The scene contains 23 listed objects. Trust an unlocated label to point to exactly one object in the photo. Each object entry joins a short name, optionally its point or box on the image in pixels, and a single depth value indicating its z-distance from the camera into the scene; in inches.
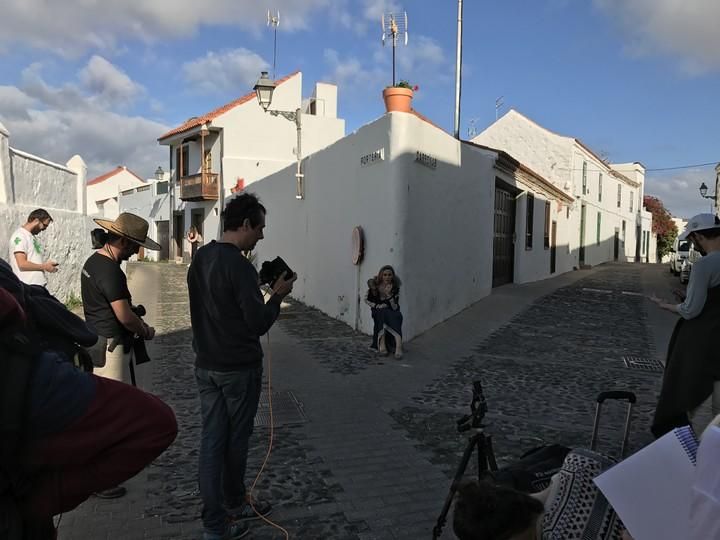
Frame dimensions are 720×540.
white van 889.0
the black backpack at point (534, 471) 102.4
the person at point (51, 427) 53.9
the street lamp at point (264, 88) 459.2
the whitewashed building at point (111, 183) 1692.9
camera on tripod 113.0
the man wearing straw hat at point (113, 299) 136.2
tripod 112.2
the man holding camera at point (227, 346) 114.3
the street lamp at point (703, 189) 970.7
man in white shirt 238.2
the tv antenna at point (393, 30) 498.6
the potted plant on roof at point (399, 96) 331.6
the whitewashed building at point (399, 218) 335.6
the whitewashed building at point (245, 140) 999.6
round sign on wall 360.8
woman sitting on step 300.4
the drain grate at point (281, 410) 199.3
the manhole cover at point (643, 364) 286.9
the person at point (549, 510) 78.9
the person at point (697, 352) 133.0
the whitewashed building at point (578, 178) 968.3
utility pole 537.0
